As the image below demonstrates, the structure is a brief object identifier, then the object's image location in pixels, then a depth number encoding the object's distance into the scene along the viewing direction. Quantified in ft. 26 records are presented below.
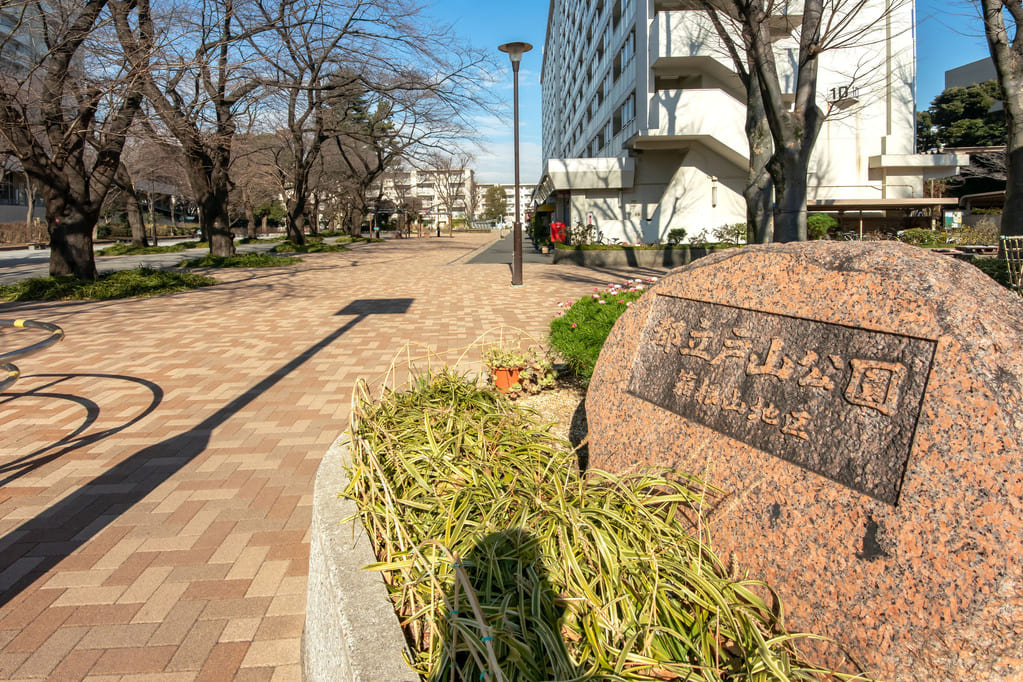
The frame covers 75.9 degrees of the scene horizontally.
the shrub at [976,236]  79.82
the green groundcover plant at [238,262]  73.00
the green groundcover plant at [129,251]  105.82
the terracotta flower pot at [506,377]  17.94
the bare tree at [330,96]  62.39
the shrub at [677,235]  83.35
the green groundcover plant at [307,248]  101.09
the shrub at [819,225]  75.00
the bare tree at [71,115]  41.83
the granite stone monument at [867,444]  5.37
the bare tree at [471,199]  326.03
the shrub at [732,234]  81.35
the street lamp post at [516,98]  50.11
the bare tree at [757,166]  39.99
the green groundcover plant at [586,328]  17.31
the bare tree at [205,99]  43.50
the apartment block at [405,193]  179.36
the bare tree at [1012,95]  35.96
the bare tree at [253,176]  107.43
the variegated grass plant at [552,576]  5.91
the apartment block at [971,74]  145.18
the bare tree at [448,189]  214.07
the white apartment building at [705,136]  79.10
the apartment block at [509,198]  424.05
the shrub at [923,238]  76.79
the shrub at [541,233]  112.50
